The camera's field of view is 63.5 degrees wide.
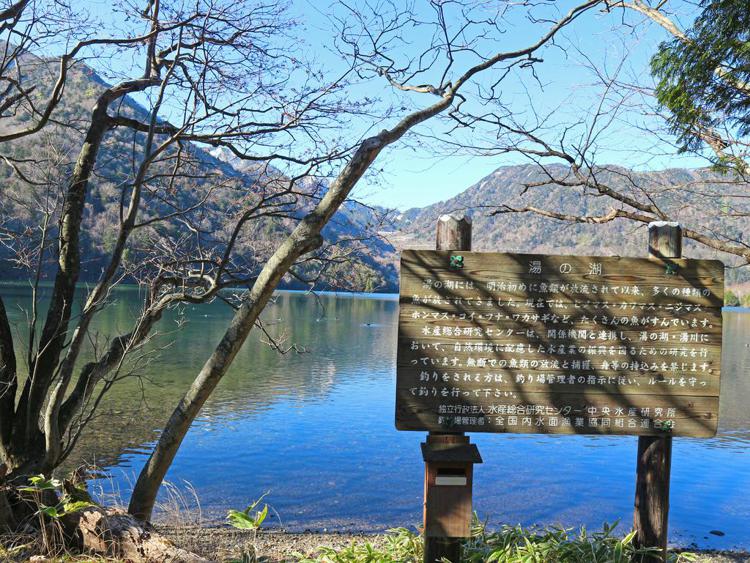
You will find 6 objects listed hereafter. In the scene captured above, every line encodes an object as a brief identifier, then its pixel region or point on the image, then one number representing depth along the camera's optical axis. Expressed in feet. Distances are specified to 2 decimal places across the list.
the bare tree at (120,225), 13.56
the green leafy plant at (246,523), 10.69
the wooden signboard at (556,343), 10.51
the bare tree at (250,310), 12.85
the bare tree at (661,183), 17.46
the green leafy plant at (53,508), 11.02
